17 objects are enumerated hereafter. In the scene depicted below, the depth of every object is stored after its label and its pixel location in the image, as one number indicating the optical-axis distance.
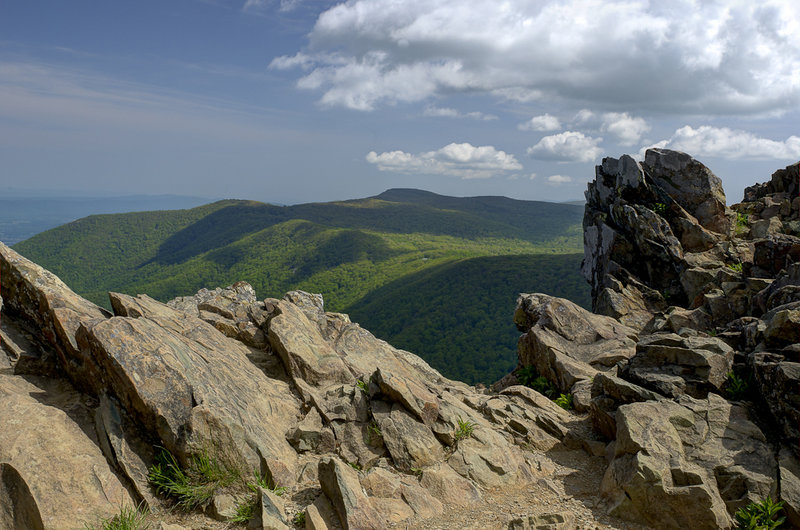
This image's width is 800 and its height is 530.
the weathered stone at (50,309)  13.69
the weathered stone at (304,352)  18.53
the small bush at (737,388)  15.48
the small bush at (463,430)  15.21
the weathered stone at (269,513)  10.63
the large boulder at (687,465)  11.75
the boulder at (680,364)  15.91
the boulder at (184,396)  12.17
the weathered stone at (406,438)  13.86
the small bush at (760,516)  11.12
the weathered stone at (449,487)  12.73
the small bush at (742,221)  36.54
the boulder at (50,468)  10.11
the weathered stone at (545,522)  11.55
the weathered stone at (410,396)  15.22
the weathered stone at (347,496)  10.88
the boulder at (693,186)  35.78
